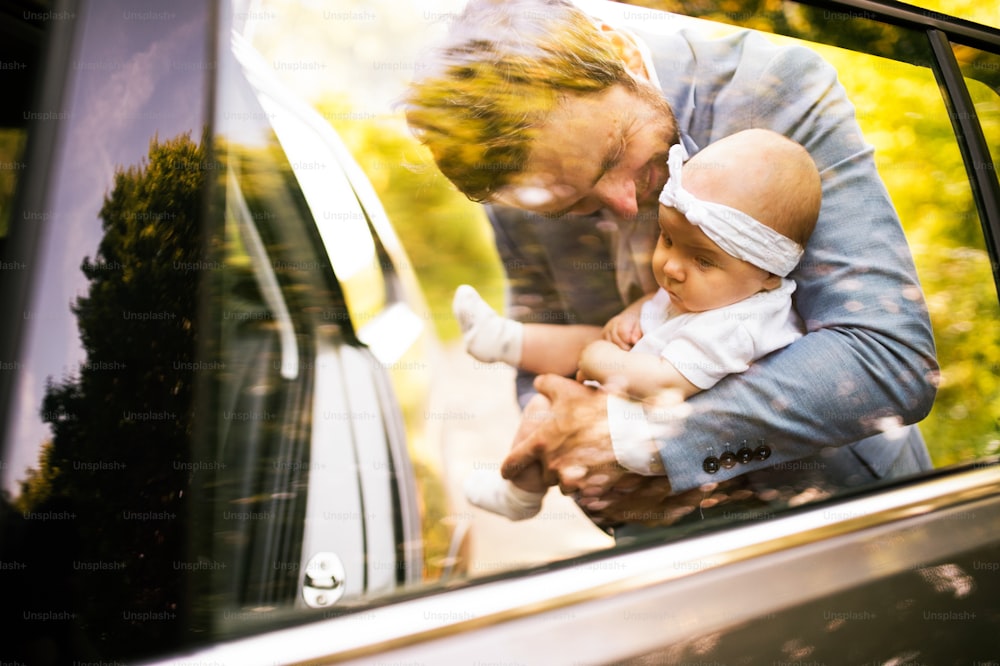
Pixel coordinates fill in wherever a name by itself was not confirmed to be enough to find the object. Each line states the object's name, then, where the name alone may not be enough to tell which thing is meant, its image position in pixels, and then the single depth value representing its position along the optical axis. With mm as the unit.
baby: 1267
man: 1239
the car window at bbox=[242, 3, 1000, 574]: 1172
